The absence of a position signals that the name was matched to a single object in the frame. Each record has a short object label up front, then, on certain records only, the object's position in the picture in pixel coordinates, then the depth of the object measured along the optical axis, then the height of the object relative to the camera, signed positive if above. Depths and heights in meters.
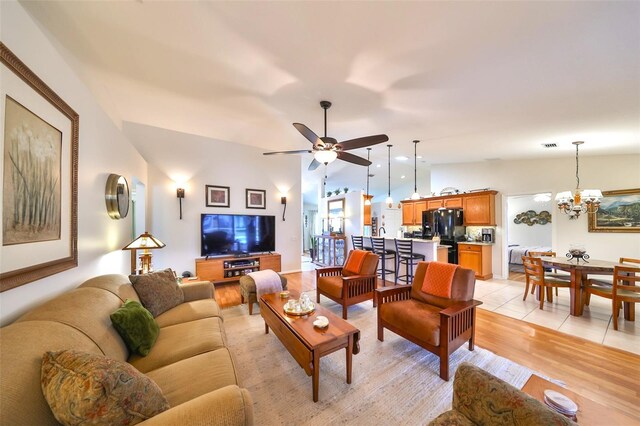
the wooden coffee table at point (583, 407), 1.07 -0.97
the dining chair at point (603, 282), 3.37 -1.01
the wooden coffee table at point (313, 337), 1.80 -1.03
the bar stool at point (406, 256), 4.46 -0.83
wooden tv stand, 4.63 -1.06
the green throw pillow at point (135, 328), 1.59 -0.79
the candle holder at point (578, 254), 3.64 -0.64
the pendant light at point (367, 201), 6.40 +0.39
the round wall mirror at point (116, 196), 2.59 +0.25
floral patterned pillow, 0.82 -0.65
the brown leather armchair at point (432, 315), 2.08 -1.00
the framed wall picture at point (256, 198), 5.39 +0.42
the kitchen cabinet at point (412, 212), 6.72 +0.09
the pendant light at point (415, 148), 4.38 +1.38
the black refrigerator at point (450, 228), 5.79 -0.34
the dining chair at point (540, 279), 3.60 -1.04
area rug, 1.67 -1.44
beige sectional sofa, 0.85 -0.77
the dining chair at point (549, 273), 3.78 -1.03
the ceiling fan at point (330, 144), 2.79 +0.89
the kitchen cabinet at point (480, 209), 5.48 +0.14
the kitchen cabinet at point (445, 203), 6.00 +0.31
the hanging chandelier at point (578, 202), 3.85 +0.22
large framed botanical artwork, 1.23 +0.25
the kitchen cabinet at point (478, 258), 5.39 -1.04
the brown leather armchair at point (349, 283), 3.27 -1.02
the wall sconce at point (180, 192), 4.57 +0.48
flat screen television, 4.81 -0.39
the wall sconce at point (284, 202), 5.80 +0.35
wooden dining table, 3.11 -0.85
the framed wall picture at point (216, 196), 4.94 +0.44
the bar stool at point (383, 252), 4.87 -0.80
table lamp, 2.84 -0.36
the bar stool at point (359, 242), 5.10 -0.62
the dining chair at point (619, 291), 2.81 -1.03
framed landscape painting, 4.15 +0.01
